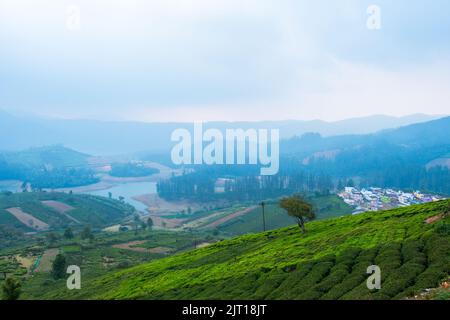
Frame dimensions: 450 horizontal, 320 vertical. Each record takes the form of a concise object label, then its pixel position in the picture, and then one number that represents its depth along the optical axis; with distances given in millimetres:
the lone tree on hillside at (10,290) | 31484
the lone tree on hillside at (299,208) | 49969
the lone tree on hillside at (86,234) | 114225
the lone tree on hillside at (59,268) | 71312
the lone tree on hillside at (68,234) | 116000
